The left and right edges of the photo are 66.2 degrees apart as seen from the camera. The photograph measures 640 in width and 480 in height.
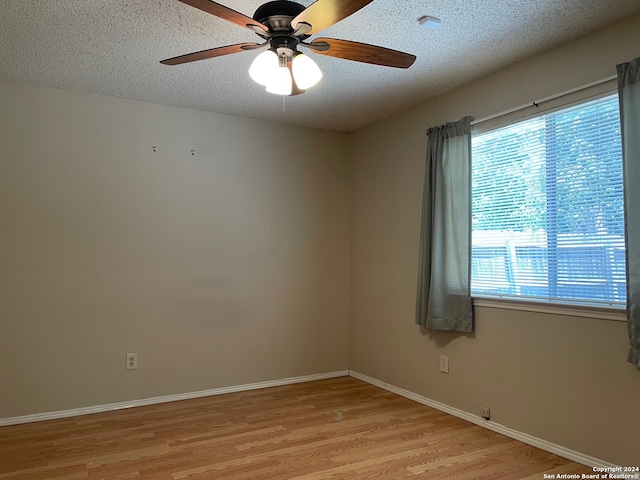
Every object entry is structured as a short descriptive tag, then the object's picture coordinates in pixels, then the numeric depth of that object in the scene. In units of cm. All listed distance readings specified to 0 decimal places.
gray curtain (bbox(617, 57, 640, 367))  245
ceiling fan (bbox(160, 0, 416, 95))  198
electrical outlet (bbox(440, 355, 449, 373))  365
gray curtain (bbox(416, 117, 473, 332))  347
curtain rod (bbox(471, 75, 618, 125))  269
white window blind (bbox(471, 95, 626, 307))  266
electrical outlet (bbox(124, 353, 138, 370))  379
